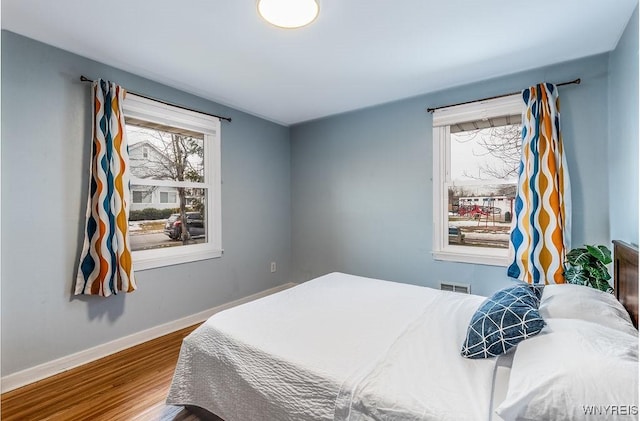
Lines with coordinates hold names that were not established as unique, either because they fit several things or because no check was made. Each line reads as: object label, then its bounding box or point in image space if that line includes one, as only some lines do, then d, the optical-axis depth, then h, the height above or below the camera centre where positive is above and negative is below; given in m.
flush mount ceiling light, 1.55 +1.11
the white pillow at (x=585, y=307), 1.13 -0.45
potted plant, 1.72 -0.41
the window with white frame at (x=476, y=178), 2.62 +0.26
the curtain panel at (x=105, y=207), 2.16 +0.02
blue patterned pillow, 1.13 -0.51
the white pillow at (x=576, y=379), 0.74 -0.50
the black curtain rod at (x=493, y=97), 2.23 +0.97
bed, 0.81 -0.66
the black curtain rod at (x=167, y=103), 2.19 +1.00
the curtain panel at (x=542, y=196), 2.21 +0.06
